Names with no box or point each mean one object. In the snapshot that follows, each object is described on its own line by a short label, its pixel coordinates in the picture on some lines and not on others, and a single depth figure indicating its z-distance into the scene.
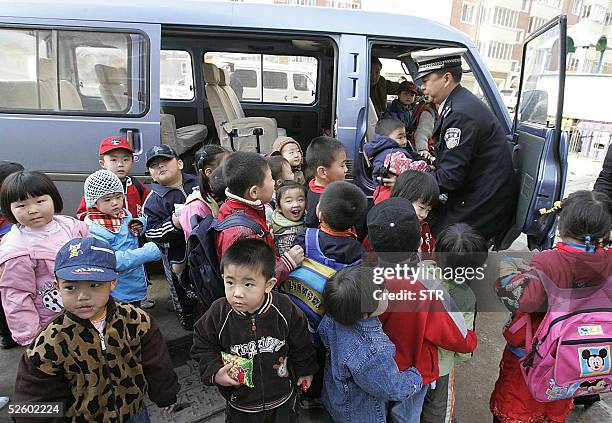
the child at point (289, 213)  2.22
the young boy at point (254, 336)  1.53
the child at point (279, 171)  2.65
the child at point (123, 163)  2.66
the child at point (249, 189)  1.89
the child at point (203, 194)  2.26
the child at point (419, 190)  2.14
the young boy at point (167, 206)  2.44
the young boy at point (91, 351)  1.34
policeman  2.54
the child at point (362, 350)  1.48
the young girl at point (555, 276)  1.78
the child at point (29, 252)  1.87
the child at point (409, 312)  1.57
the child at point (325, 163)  2.45
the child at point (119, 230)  2.15
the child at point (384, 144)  2.77
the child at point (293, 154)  3.11
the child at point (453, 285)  1.77
